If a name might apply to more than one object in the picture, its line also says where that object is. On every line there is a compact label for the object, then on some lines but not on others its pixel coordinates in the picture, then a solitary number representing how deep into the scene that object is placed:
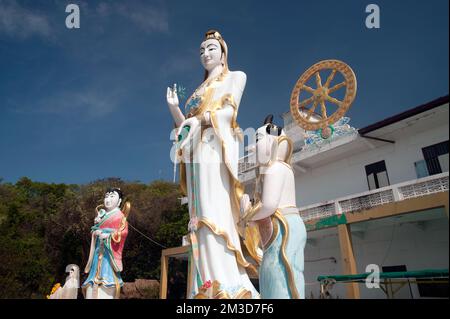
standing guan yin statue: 4.20
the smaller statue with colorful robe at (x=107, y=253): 5.49
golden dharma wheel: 8.12
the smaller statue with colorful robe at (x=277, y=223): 3.03
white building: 7.98
